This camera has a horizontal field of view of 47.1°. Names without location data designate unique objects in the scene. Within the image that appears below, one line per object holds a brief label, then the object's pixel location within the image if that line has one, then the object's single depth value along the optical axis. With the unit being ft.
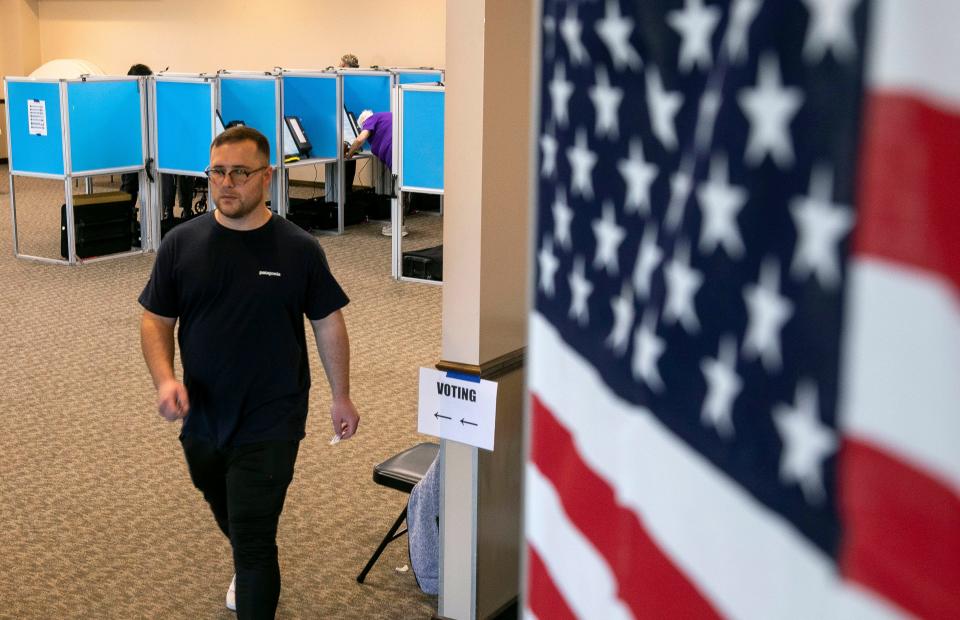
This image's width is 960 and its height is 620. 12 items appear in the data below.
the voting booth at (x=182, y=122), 31.17
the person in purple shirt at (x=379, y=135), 35.40
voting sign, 10.26
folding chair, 12.01
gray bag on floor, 11.64
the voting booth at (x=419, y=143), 27.84
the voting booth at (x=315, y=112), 36.32
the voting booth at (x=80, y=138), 29.66
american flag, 1.76
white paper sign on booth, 29.73
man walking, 9.65
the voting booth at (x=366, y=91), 38.83
